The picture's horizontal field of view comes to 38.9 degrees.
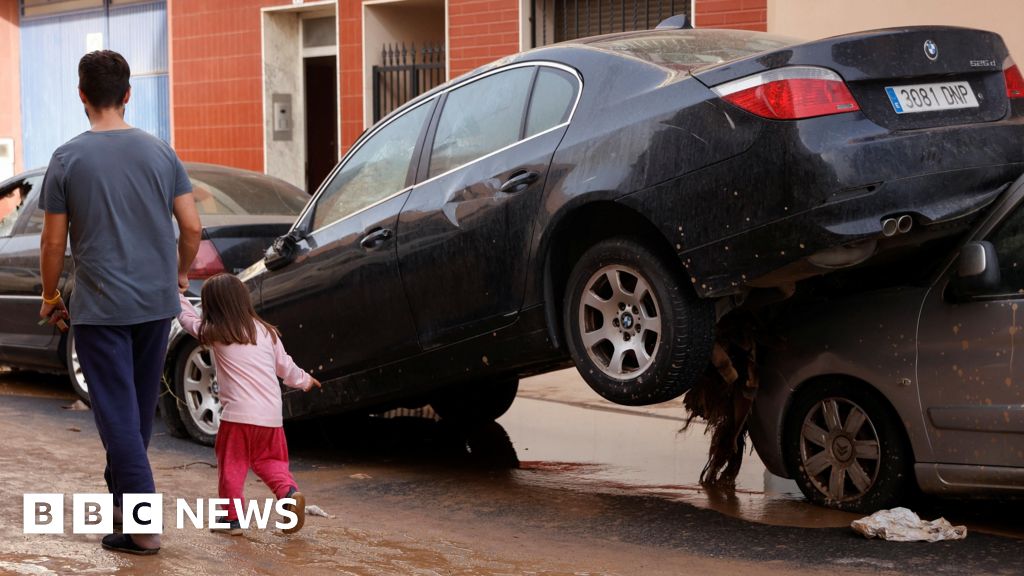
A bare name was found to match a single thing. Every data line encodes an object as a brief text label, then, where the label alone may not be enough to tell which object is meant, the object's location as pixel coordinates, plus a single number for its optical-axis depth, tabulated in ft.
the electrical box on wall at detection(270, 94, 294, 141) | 59.41
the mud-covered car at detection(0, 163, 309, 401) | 28.94
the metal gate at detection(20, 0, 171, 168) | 65.82
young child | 18.89
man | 16.62
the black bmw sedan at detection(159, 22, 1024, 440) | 17.51
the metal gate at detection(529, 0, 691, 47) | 46.32
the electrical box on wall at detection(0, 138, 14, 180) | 74.49
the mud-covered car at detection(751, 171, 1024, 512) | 17.83
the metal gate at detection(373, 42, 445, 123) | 54.49
